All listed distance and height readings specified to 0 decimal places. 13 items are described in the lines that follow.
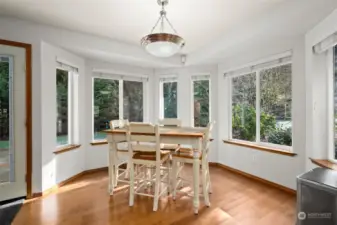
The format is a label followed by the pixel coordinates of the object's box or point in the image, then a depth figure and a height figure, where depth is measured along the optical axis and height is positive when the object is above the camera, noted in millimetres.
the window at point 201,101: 4621 +234
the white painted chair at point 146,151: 2496 -457
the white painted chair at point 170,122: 3512 -162
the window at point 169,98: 4863 +319
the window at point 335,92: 2540 +220
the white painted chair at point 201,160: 2566 -574
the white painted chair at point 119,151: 3055 -542
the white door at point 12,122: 2711 -116
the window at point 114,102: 4270 +223
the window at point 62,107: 3482 +95
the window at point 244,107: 3845 +84
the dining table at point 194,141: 2440 -332
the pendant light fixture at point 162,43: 2174 +708
